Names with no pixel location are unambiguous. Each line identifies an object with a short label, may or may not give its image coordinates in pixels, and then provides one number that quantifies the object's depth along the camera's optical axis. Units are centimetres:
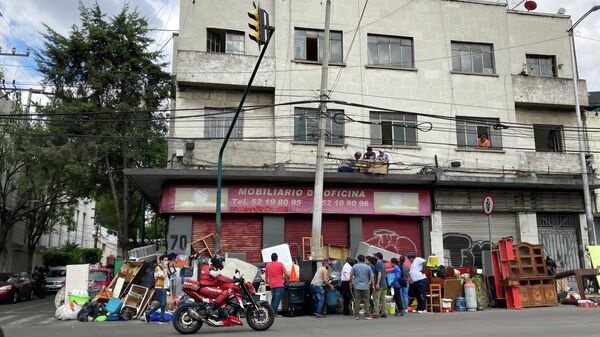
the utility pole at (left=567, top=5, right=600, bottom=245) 2060
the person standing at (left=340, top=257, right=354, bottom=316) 1471
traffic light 1055
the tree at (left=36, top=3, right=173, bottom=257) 2384
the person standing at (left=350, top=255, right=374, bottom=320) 1337
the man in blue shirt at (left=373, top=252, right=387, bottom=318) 1360
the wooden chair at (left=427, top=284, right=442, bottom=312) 1556
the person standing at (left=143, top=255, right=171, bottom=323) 1362
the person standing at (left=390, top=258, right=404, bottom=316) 1449
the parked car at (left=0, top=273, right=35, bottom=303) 2346
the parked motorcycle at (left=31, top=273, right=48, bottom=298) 2881
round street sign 1570
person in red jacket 1053
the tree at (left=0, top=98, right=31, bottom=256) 2925
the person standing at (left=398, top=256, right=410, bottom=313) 1454
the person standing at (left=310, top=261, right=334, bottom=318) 1395
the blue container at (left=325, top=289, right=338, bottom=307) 1463
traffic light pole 1638
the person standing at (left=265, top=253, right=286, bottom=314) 1331
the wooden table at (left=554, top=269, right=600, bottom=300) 1689
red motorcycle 1041
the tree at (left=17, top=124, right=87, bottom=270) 2350
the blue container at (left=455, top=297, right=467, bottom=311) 1570
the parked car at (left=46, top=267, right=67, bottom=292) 3253
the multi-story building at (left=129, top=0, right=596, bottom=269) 1975
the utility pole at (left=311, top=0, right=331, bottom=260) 1596
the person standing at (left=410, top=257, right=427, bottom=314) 1503
